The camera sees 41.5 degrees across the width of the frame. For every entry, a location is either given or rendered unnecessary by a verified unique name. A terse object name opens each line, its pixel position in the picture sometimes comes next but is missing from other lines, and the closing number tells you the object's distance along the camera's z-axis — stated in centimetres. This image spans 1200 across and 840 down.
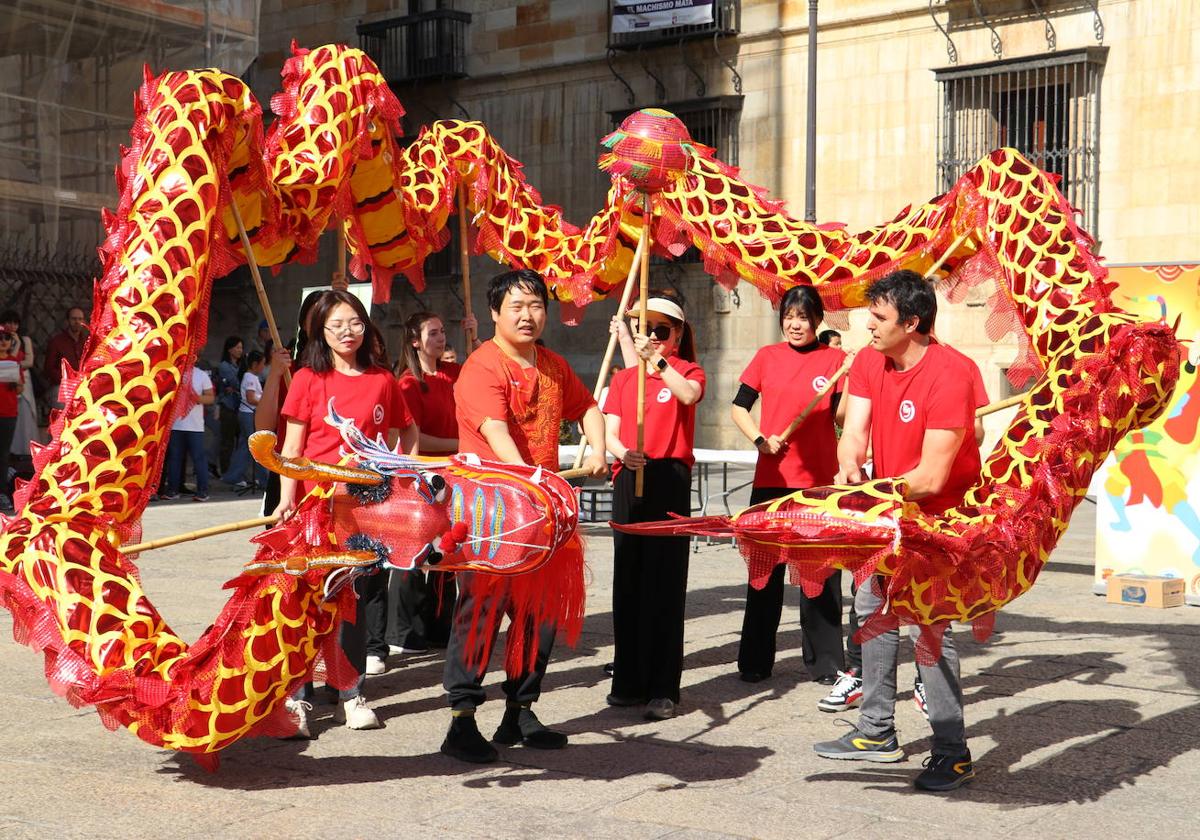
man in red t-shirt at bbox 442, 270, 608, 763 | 582
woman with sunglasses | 676
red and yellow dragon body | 514
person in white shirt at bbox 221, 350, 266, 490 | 1680
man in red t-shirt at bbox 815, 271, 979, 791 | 546
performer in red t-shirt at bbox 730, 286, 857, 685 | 734
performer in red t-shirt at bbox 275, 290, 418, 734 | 638
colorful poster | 974
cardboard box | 955
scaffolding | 1778
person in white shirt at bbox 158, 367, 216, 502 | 1577
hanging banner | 2117
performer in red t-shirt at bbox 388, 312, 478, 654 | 803
